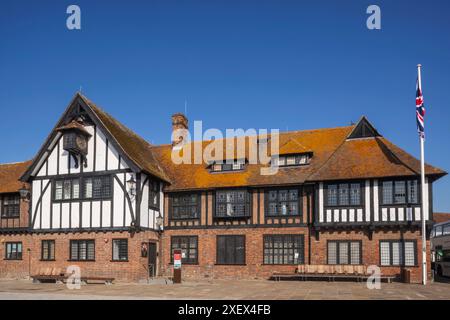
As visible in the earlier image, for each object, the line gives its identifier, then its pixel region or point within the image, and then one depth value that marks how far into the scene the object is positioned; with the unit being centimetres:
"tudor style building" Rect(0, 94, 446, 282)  2562
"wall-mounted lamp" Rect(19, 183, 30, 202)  2888
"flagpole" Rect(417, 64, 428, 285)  2394
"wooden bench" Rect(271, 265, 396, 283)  2520
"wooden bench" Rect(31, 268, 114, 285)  2664
